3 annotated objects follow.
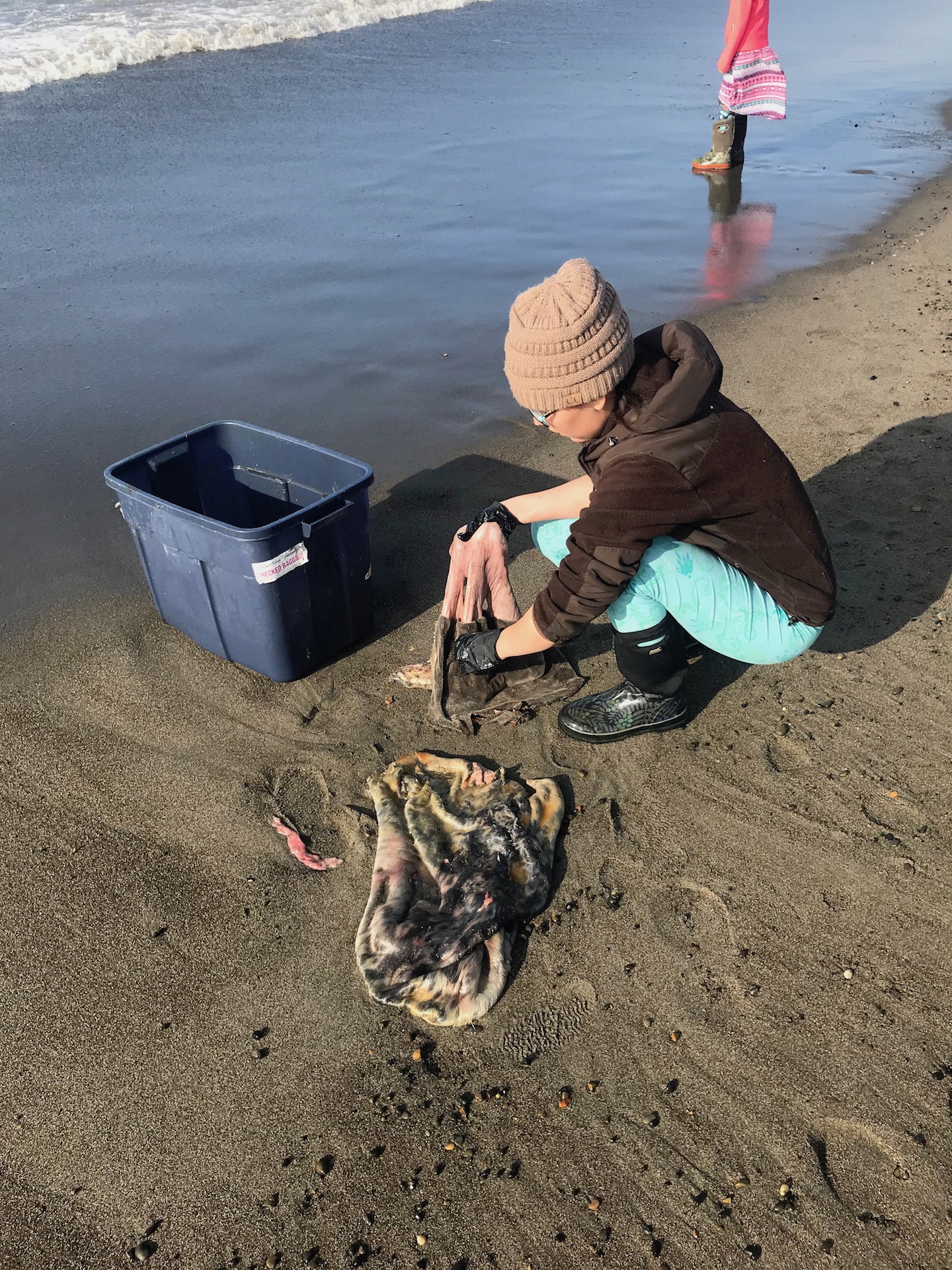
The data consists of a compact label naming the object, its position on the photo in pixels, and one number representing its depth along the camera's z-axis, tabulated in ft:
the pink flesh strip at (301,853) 8.80
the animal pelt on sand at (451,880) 7.57
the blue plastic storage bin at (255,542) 9.72
